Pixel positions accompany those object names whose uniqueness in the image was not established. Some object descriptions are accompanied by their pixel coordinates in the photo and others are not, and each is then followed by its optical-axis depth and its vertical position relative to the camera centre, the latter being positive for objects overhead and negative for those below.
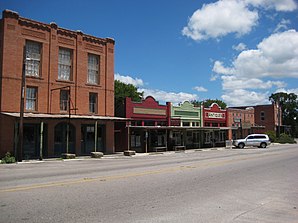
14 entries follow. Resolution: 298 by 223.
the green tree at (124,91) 58.19 +7.91
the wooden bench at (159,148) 36.50 -1.34
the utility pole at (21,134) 22.59 +0.13
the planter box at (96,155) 27.50 -1.53
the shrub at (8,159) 22.05 -1.51
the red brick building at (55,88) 25.61 +4.10
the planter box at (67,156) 26.03 -1.53
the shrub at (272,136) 64.99 +0.05
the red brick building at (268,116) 74.94 +4.59
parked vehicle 45.16 -0.77
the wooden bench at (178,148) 38.47 -1.34
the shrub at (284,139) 63.19 -0.51
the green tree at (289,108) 101.76 +8.66
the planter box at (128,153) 30.70 -1.53
